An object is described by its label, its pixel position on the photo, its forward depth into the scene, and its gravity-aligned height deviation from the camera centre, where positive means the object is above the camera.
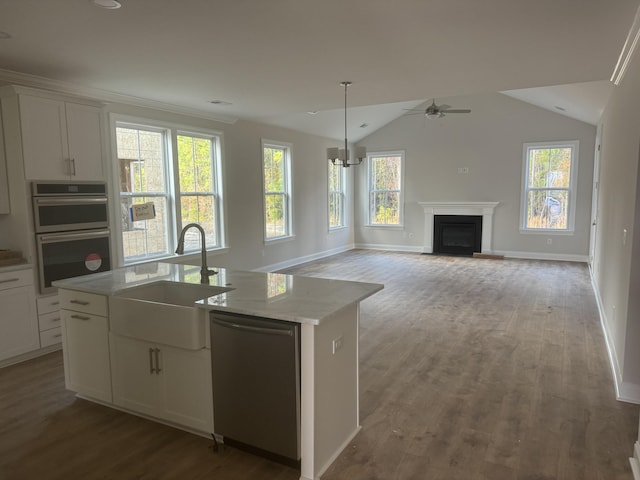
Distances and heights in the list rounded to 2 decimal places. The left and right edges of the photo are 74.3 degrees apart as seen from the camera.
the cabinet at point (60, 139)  3.71 +0.57
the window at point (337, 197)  9.76 +0.01
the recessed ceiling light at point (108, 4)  2.48 +1.16
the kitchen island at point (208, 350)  2.07 -0.87
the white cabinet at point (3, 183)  3.80 +0.16
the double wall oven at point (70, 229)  3.80 -0.27
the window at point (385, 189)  10.18 +0.20
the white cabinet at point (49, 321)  3.85 -1.11
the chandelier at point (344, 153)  5.84 +0.62
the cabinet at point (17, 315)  3.56 -0.98
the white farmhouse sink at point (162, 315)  2.31 -0.67
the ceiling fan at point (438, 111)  6.52 +1.35
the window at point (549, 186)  8.44 +0.18
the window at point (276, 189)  7.63 +0.17
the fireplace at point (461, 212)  9.19 -0.36
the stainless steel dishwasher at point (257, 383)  2.05 -0.94
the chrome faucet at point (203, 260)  2.71 -0.41
